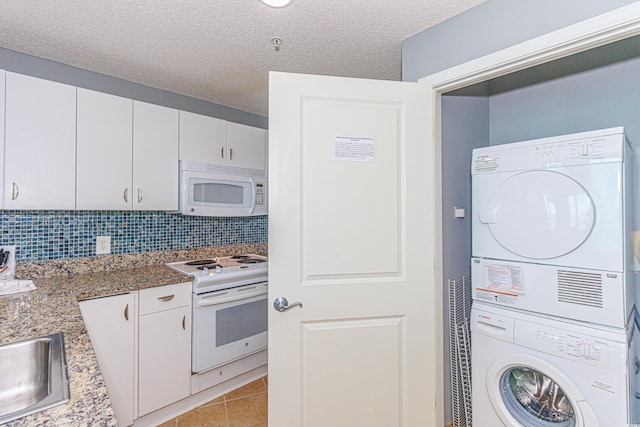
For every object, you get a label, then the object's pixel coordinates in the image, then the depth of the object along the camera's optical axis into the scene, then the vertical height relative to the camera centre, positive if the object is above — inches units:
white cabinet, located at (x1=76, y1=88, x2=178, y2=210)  78.9 +16.7
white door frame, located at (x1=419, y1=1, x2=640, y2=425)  45.5 +26.2
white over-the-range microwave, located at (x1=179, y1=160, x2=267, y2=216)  96.5 +8.9
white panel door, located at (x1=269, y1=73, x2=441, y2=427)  58.3 -6.6
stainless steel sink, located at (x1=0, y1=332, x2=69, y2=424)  34.6 -18.2
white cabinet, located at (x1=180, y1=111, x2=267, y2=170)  97.5 +24.6
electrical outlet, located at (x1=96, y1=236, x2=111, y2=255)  90.9 -7.7
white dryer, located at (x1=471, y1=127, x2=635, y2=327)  51.9 -1.6
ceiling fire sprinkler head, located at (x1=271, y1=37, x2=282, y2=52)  72.2 +39.7
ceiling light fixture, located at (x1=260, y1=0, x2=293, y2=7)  57.7 +38.5
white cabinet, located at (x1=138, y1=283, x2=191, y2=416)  77.0 -31.9
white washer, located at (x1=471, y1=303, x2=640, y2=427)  50.3 -26.8
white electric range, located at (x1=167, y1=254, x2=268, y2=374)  86.4 -26.7
